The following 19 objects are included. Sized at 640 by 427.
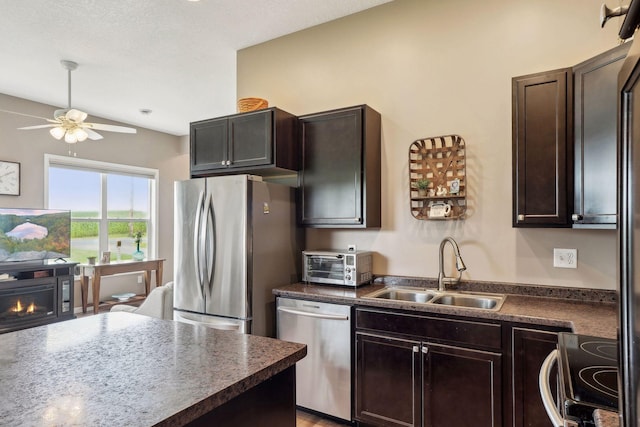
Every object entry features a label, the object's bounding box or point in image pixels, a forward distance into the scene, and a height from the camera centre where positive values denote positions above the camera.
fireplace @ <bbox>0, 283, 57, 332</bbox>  4.25 -1.05
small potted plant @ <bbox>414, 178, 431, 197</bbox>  2.70 +0.20
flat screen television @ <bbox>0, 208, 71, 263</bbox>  4.39 -0.24
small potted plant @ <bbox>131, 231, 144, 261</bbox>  6.18 -0.59
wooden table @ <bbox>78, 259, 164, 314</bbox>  5.26 -0.81
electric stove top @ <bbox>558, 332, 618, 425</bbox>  0.96 -0.47
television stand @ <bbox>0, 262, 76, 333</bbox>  4.27 -0.93
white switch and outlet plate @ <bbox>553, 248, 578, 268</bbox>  2.31 -0.26
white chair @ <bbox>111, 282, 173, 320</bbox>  3.22 -0.76
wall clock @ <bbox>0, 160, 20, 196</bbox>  4.63 +0.44
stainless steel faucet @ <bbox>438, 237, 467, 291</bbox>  2.59 -0.35
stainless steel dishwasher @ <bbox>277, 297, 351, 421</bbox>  2.46 -0.90
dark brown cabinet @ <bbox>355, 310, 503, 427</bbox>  2.02 -0.90
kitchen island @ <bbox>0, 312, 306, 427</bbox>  0.92 -0.47
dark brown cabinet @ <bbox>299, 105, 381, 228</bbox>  2.78 +0.34
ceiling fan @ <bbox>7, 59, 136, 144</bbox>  3.70 +0.90
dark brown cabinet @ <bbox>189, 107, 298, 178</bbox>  2.88 +0.56
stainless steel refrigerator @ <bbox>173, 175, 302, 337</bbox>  2.71 -0.26
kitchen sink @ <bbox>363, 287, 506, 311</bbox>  2.40 -0.54
